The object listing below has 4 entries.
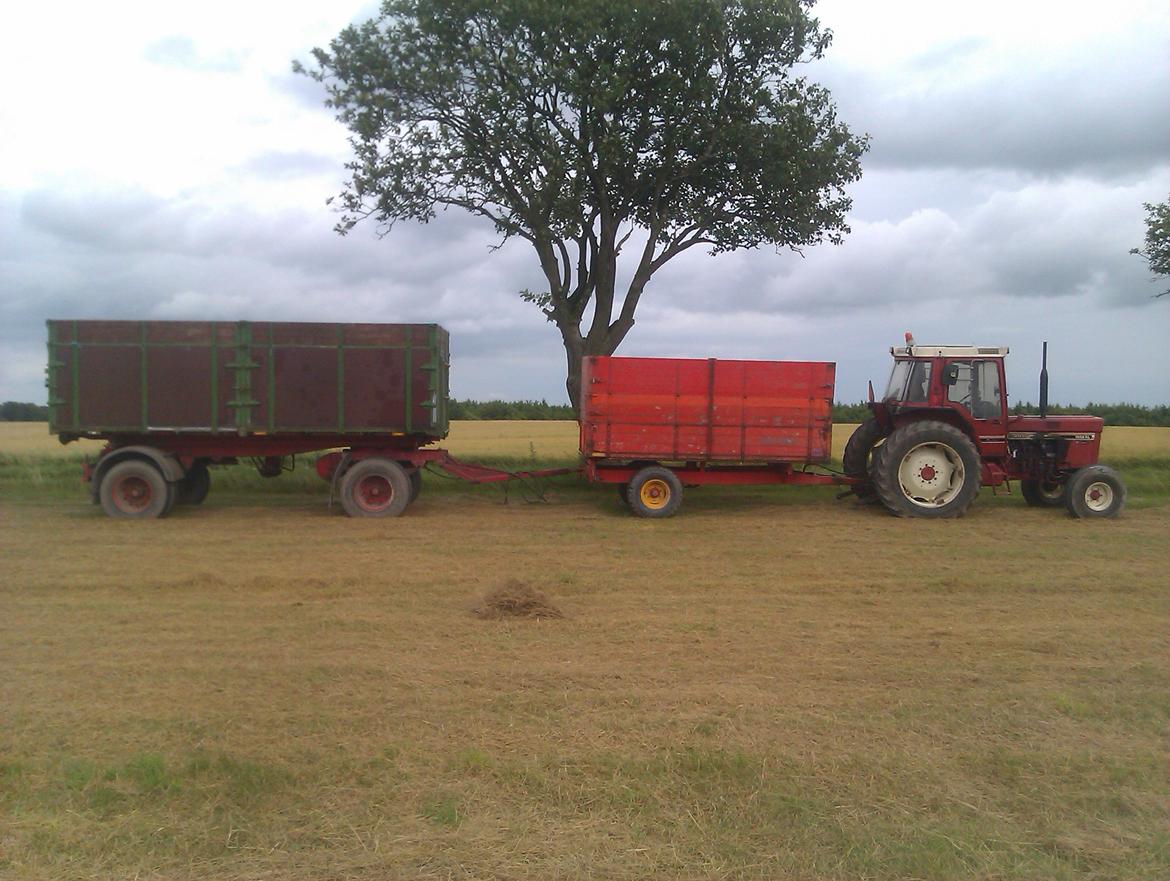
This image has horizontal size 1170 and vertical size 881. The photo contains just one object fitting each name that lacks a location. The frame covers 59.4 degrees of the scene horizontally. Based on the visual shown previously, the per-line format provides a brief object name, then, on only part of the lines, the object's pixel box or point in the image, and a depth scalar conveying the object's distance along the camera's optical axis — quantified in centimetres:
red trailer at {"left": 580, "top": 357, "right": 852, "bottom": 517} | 1439
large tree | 1638
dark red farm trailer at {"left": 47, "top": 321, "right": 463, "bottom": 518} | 1410
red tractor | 1432
